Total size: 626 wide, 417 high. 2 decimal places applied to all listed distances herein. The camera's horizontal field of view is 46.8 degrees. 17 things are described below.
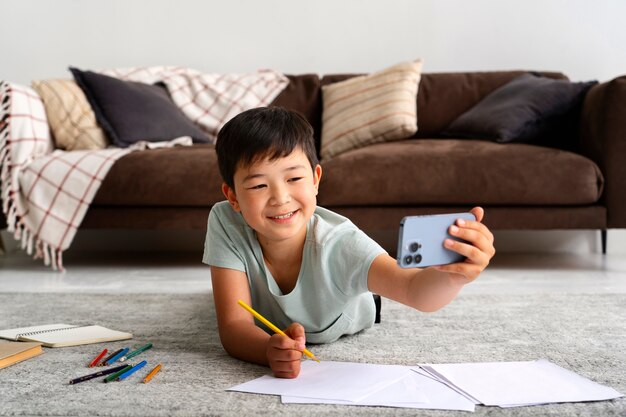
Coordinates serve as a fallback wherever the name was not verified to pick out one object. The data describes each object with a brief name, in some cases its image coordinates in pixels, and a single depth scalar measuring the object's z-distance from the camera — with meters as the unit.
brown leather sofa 2.61
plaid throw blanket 2.75
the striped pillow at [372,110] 3.08
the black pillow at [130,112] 3.12
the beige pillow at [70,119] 3.08
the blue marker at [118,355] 1.42
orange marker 1.29
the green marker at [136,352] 1.43
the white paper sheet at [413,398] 1.13
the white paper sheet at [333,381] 1.19
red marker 1.39
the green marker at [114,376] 1.29
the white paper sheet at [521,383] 1.16
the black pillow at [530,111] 2.89
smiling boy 1.31
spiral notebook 1.57
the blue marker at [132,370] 1.30
